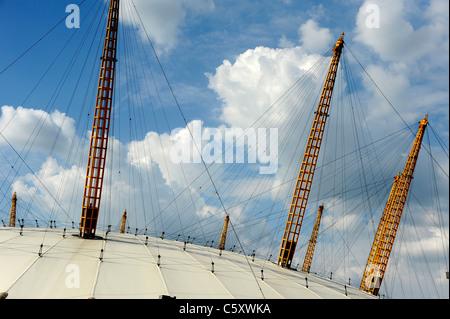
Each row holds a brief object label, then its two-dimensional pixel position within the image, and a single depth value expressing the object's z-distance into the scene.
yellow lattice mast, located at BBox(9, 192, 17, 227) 149.76
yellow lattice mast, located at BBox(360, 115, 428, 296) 98.62
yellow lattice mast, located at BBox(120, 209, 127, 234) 182.00
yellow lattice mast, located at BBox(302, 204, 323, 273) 144.88
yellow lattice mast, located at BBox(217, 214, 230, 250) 151.02
